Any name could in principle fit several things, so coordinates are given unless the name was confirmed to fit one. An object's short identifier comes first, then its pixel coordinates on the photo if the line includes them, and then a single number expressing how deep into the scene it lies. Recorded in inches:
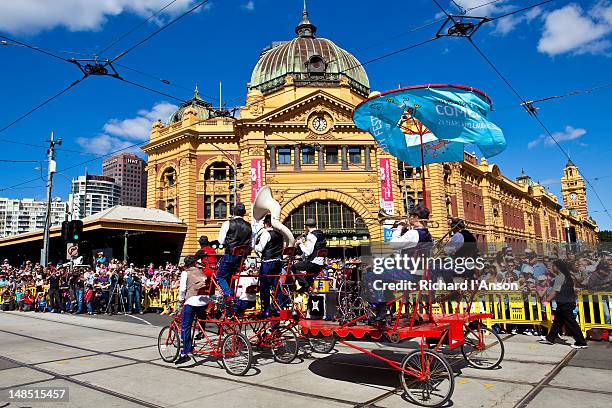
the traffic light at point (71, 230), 747.6
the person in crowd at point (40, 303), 794.8
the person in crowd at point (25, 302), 828.0
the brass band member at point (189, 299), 305.7
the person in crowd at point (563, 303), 363.9
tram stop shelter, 1331.2
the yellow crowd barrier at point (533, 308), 403.5
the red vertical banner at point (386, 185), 1521.9
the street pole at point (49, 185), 960.3
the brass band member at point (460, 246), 254.7
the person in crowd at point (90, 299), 715.4
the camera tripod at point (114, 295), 707.0
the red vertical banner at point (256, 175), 1483.8
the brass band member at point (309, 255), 335.0
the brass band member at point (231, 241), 314.3
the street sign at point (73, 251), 831.7
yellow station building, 1519.4
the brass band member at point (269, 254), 324.5
